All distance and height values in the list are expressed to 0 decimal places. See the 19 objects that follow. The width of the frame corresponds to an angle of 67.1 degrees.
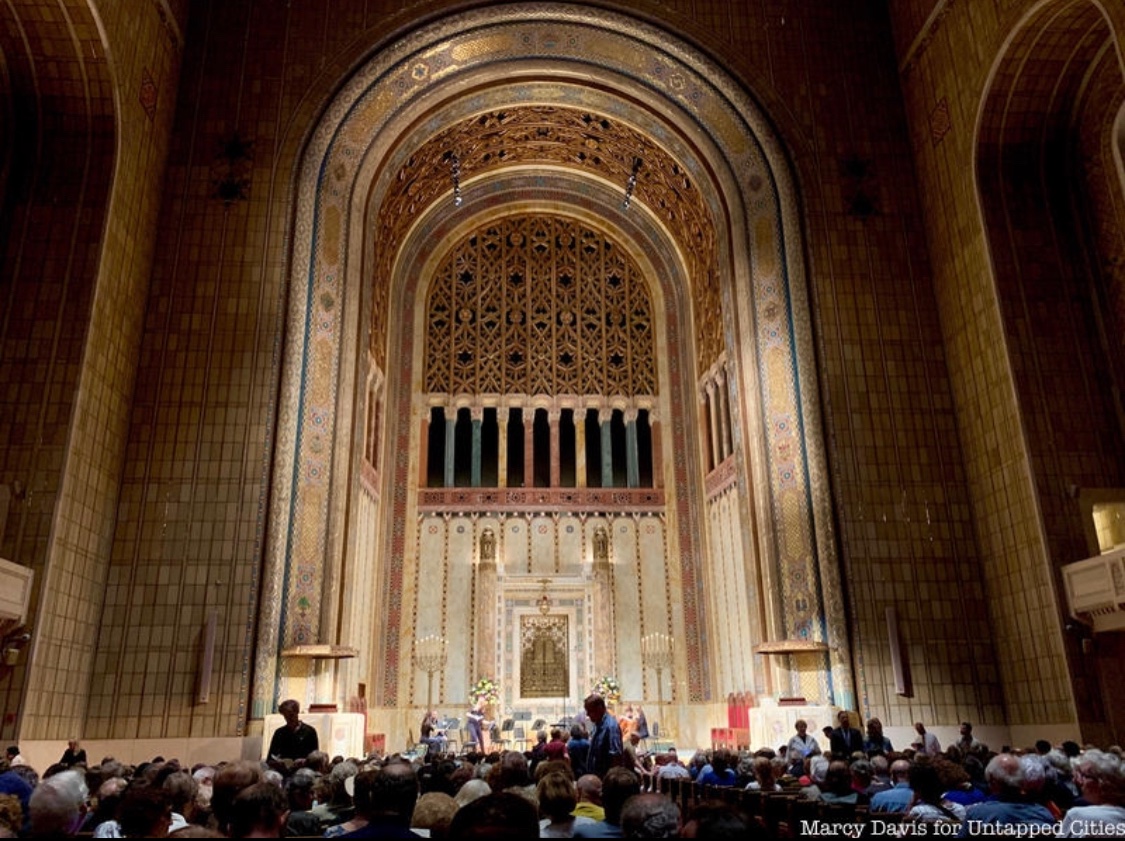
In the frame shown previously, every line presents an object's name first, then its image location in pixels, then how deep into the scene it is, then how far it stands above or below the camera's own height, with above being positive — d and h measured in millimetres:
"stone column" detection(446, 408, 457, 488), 16344 +4782
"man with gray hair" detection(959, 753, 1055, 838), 3227 -398
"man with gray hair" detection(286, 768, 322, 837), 3965 -414
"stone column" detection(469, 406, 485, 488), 16312 +4784
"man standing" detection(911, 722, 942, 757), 8398 -501
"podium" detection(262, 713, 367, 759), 9320 -336
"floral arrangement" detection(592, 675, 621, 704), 14336 +97
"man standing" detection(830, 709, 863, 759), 8078 -425
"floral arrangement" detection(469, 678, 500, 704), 13875 +87
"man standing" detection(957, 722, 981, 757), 7748 -478
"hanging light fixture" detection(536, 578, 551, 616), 15445 +1624
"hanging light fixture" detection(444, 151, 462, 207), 15460 +9363
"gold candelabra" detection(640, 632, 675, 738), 15102 +733
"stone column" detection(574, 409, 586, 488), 16500 +4672
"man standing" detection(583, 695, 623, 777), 5953 -329
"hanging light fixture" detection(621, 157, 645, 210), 15541 +9293
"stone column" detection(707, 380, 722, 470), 15086 +4481
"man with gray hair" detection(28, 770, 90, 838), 2779 -334
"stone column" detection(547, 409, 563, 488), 16375 +4602
